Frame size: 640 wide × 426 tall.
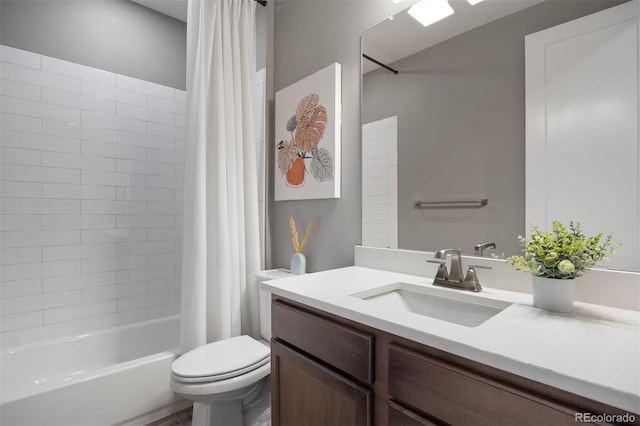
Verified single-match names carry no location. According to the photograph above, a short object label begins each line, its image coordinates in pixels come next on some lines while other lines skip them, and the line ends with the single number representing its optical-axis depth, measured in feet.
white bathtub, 4.55
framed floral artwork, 5.59
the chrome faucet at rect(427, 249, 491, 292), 3.54
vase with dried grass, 5.98
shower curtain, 5.63
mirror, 3.54
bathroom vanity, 1.79
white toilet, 4.43
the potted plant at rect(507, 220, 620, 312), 2.68
